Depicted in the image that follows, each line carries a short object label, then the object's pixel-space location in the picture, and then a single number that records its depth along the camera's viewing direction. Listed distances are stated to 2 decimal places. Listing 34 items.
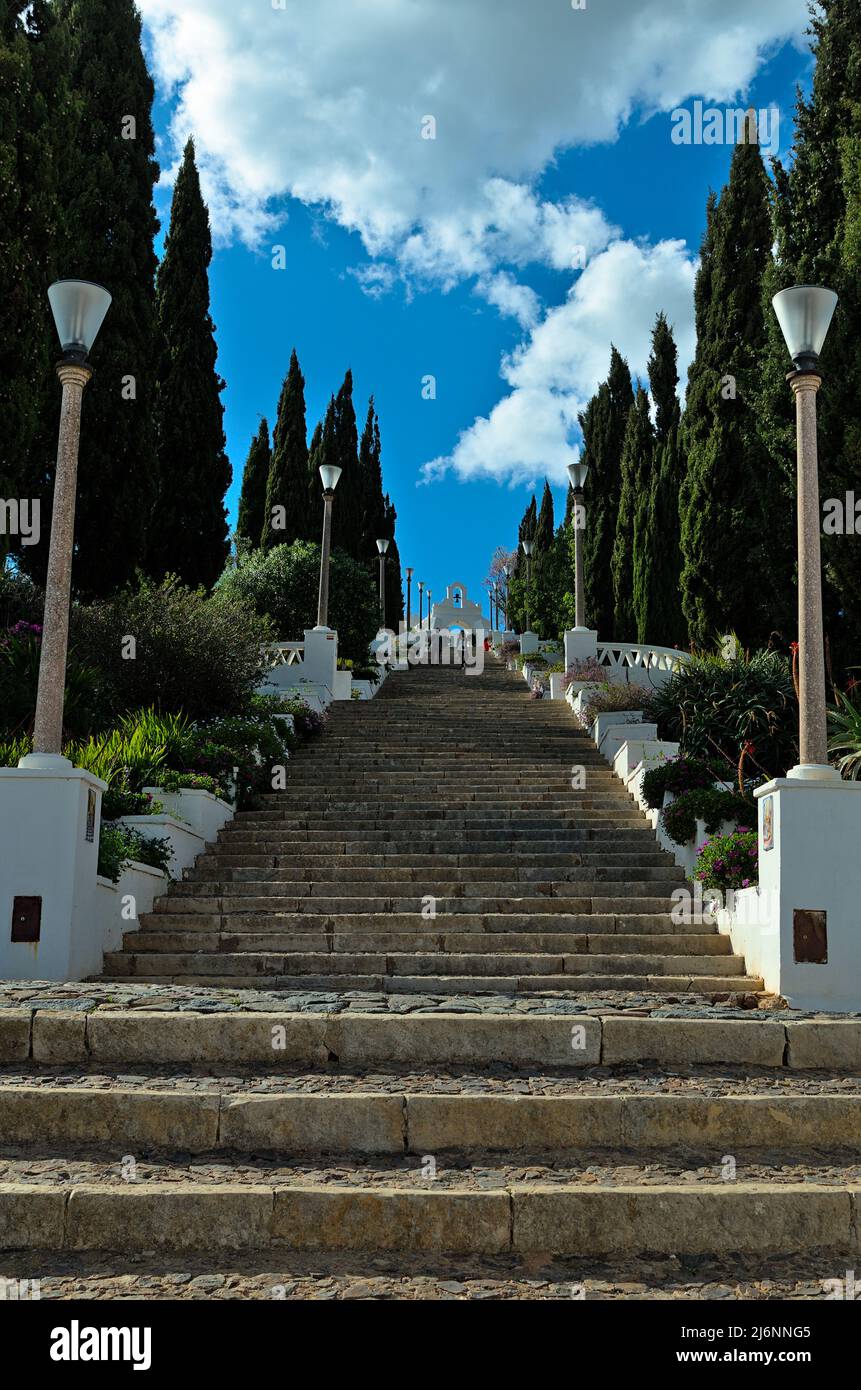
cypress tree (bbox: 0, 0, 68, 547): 11.53
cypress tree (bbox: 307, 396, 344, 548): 37.16
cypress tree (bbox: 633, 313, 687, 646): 27.06
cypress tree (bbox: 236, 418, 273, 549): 34.94
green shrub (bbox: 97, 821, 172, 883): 8.10
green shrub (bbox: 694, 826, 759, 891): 8.40
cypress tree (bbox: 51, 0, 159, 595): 15.60
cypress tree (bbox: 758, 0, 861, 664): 12.44
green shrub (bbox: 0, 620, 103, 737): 10.48
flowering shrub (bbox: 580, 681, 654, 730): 15.09
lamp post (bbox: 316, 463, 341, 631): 18.45
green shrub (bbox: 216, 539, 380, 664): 23.39
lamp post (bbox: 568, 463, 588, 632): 18.00
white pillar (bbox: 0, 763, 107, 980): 6.86
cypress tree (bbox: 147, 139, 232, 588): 20.75
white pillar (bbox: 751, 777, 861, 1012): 6.72
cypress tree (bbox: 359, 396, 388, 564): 43.56
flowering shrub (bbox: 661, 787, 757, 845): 9.30
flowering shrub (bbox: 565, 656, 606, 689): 18.31
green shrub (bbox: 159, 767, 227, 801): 10.30
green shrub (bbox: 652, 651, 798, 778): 11.38
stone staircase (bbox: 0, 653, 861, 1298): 3.88
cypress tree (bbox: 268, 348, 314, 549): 31.31
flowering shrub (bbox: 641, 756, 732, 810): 10.45
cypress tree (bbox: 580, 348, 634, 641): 32.19
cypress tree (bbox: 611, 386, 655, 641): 29.79
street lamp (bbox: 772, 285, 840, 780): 6.94
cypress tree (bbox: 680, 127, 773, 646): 18.42
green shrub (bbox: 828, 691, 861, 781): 9.40
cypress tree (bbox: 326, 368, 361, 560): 38.19
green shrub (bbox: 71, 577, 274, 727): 13.02
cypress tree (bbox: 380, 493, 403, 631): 48.12
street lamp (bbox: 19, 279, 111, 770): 7.15
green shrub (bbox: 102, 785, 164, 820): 9.33
